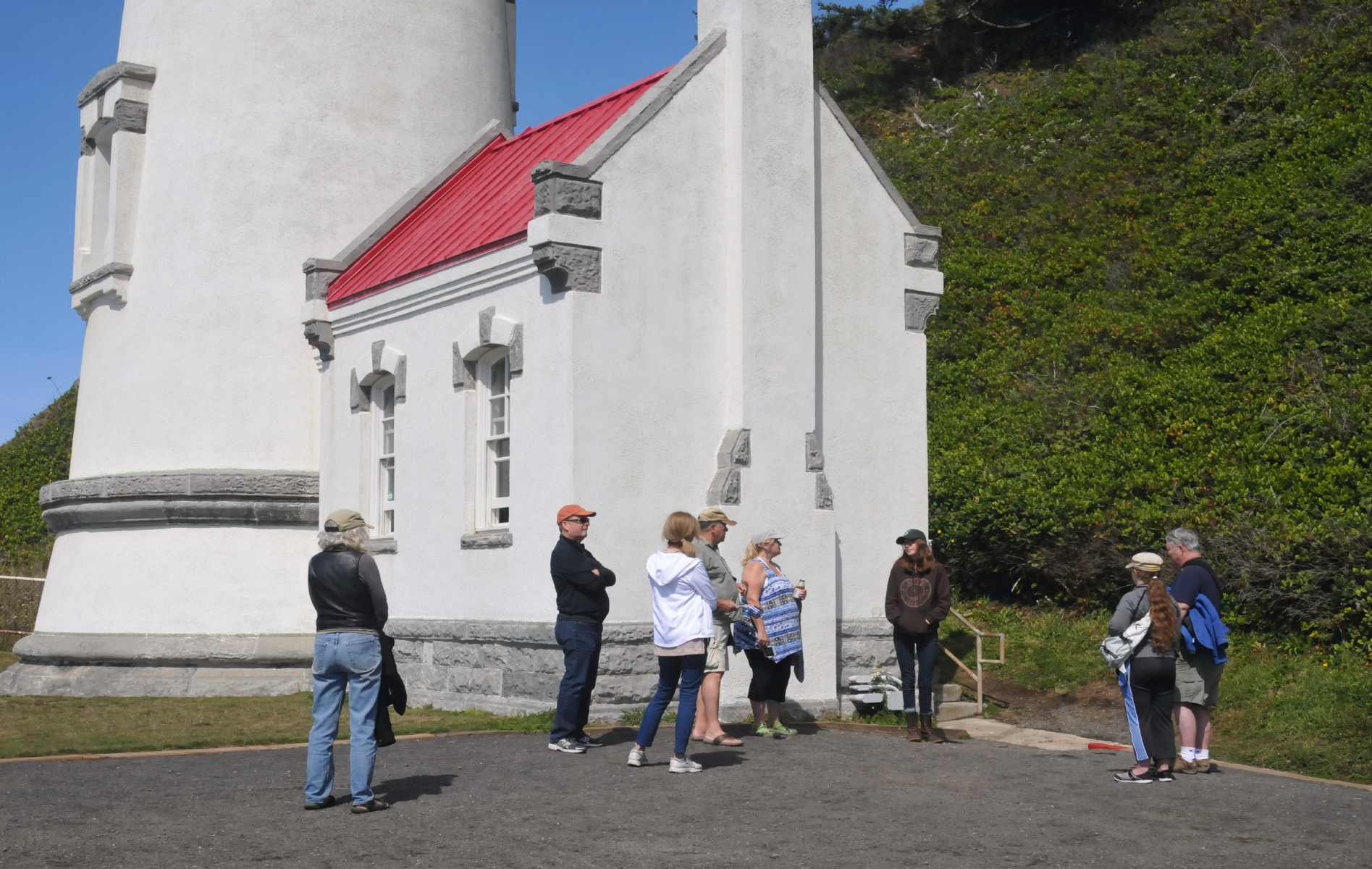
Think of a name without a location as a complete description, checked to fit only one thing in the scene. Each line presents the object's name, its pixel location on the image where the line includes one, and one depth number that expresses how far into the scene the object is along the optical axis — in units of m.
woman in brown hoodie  11.23
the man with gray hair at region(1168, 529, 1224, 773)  9.79
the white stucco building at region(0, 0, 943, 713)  12.44
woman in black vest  8.11
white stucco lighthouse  15.75
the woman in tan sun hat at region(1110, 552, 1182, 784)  9.39
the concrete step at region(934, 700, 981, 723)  13.49
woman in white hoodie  9.39
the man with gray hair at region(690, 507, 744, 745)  10.75
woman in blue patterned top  10.98
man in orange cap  10.10
